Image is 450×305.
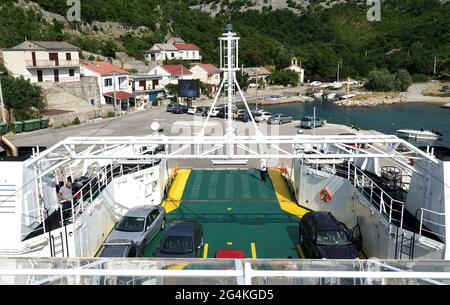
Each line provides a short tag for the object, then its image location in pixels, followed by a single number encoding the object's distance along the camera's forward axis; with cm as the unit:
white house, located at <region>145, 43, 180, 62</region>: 8594
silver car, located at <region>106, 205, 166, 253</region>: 1280
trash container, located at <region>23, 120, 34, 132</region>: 3931
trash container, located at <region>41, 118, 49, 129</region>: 4110
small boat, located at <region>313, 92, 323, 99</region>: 8675
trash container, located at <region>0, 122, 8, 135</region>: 3703
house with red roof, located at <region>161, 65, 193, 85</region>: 6926
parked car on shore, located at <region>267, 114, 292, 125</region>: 4550
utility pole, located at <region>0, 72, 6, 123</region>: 3853
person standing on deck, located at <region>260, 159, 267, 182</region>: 2076
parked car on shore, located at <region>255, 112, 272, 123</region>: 4753
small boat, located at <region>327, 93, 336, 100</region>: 8512
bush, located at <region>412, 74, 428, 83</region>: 9925
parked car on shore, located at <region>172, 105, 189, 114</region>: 5316
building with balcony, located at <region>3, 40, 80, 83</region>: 5050
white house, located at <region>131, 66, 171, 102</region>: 6216
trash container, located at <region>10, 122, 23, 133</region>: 3844
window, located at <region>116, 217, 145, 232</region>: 1320
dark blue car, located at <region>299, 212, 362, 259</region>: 1150
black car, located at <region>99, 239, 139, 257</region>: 1158
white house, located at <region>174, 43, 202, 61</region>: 8994
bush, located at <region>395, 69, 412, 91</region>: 8969
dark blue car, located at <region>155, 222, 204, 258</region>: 1145
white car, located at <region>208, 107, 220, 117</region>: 4910
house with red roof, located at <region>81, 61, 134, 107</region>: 5653
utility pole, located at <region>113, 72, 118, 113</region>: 5177
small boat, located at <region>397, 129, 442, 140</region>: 4216
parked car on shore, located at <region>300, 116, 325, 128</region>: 4227
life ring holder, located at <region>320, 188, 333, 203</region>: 1647
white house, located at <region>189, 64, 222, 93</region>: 7606
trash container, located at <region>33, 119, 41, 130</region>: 4019
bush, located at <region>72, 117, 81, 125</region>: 4412
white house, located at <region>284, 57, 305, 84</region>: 10071
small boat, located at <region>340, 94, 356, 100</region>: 8219
